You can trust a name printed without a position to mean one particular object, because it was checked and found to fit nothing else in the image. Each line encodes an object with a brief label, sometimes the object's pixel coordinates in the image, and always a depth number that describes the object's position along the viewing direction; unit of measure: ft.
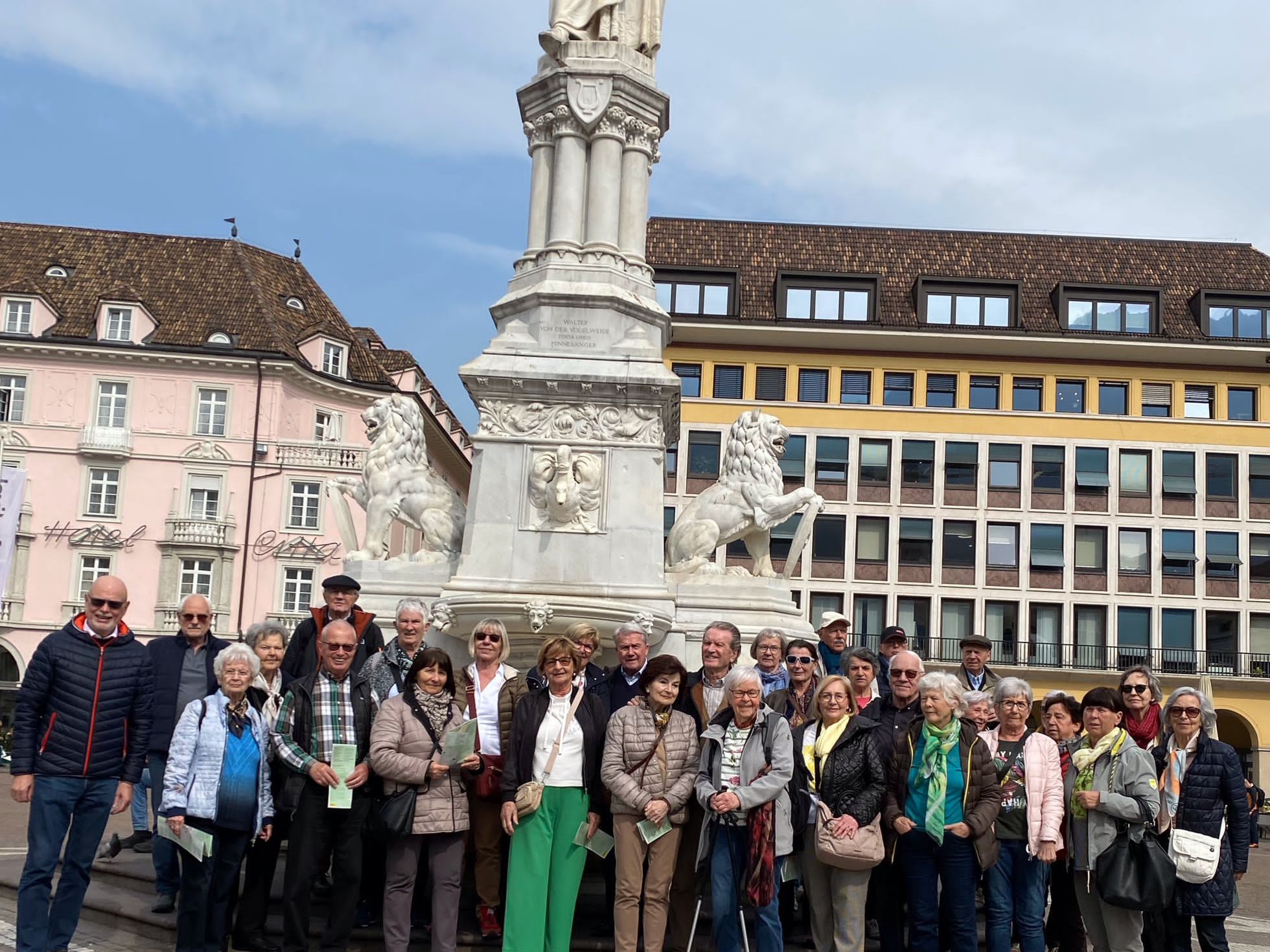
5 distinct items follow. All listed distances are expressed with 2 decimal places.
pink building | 148.77
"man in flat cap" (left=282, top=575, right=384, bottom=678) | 29.58
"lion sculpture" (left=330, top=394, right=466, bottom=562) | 44.86
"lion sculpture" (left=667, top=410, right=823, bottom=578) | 45.19
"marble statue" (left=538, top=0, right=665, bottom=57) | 47.09
